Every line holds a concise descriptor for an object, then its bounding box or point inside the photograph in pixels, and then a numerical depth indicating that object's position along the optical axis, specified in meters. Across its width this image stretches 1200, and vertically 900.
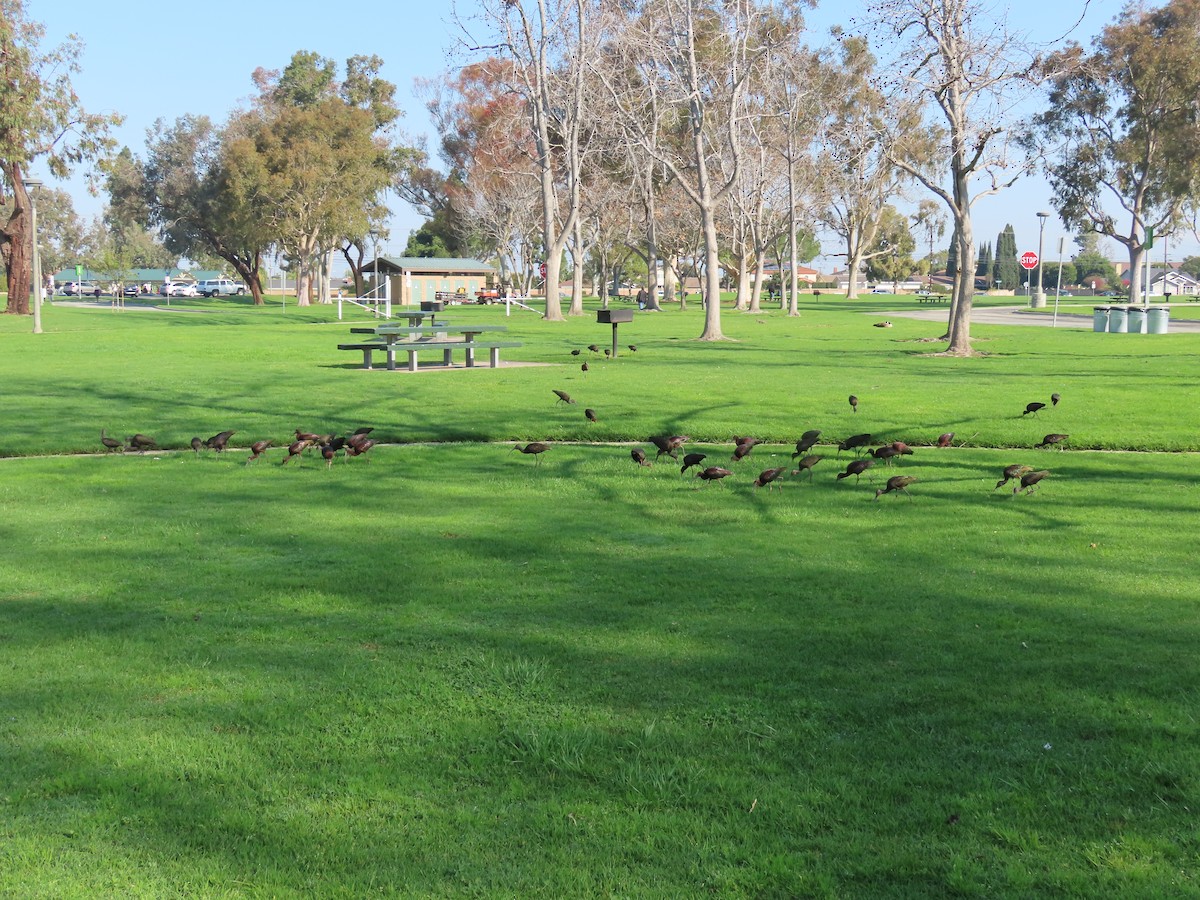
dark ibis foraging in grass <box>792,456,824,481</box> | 10.97
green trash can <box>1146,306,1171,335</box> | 40.38
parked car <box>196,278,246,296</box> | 120.68
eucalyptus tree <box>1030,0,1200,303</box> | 59.56
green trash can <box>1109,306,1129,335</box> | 41.38
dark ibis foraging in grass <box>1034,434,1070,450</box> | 12.99
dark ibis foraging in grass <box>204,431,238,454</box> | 12.78
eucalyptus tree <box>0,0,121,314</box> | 44.88
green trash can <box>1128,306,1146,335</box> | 40.81
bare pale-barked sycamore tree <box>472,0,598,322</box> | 46.62
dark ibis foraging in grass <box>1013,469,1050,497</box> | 9.98
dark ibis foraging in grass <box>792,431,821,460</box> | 11.74
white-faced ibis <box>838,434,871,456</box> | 11.87
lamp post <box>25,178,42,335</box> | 38.51
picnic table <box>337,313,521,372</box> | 22.89
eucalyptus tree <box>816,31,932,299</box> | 27.56
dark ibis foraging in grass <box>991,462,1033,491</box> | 10.12
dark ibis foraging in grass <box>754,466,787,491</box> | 10.24
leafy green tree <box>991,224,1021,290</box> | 163.62
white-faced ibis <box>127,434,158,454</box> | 13.07
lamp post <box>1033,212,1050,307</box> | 73.38
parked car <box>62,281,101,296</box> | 117.44
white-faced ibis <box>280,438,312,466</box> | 11.91
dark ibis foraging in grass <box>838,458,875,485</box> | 10.33
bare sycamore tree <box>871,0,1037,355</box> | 26.77
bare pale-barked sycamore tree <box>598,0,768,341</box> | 34.09
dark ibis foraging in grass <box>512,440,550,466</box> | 12.06
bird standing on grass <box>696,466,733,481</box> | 10.52
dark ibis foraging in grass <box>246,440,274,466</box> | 12.12
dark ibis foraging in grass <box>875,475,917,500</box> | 9.88
